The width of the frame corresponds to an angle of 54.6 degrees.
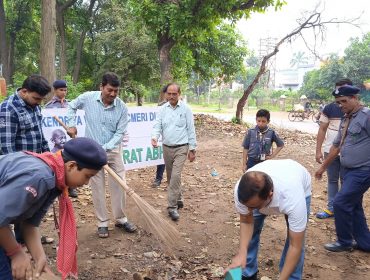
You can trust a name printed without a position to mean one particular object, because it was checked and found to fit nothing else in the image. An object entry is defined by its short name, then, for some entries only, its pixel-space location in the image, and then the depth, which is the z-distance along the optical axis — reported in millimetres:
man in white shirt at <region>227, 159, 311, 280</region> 2340
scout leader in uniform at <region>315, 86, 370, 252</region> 4090
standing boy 5027
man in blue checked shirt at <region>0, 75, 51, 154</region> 3371
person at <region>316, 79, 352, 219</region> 5328
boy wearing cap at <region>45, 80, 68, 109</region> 5723
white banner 6711
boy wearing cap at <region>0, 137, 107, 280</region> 1739
